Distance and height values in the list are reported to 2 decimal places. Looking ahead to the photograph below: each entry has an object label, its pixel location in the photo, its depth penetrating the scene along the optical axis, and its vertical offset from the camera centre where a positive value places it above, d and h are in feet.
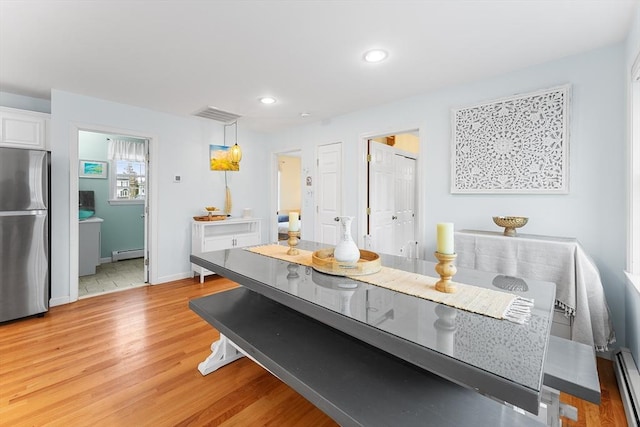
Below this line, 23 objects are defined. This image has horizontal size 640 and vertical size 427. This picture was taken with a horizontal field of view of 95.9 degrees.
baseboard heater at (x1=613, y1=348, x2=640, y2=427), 5.05 -3.36
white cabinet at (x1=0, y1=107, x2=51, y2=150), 9.70 +2.84
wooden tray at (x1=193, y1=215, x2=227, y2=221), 13.94 -0.31
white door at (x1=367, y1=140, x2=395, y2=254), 12.79 +0.72
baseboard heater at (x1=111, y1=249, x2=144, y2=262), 17.30 -2.68
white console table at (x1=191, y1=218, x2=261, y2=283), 13.53 -1.17
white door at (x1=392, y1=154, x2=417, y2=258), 14.95 +0.66
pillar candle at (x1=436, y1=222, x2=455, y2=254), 3.99 -0.35
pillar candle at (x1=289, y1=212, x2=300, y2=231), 6.60 -0.23
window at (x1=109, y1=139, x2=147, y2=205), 17.03 +2.38
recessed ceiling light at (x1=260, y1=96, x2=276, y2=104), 10.93 +4.35
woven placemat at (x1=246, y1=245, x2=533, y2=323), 3.47 -1.14
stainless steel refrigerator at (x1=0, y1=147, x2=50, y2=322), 9.02 -0.72
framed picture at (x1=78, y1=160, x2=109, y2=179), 16.11 +2.37
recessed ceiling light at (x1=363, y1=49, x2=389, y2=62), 7.48 +4.18
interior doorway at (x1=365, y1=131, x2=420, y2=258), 12.78 +0.85
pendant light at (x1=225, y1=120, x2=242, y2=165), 12.67 +2.55
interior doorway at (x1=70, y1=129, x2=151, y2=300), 14.38 -0.01
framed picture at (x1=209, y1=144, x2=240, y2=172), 14.82 +2.71
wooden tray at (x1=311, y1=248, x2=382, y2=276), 5.05 -0.97
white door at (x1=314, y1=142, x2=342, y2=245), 13.41 +0.94
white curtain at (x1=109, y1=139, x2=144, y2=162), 16.93 +3.66
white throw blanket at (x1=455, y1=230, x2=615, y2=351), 6.51 -1.43
